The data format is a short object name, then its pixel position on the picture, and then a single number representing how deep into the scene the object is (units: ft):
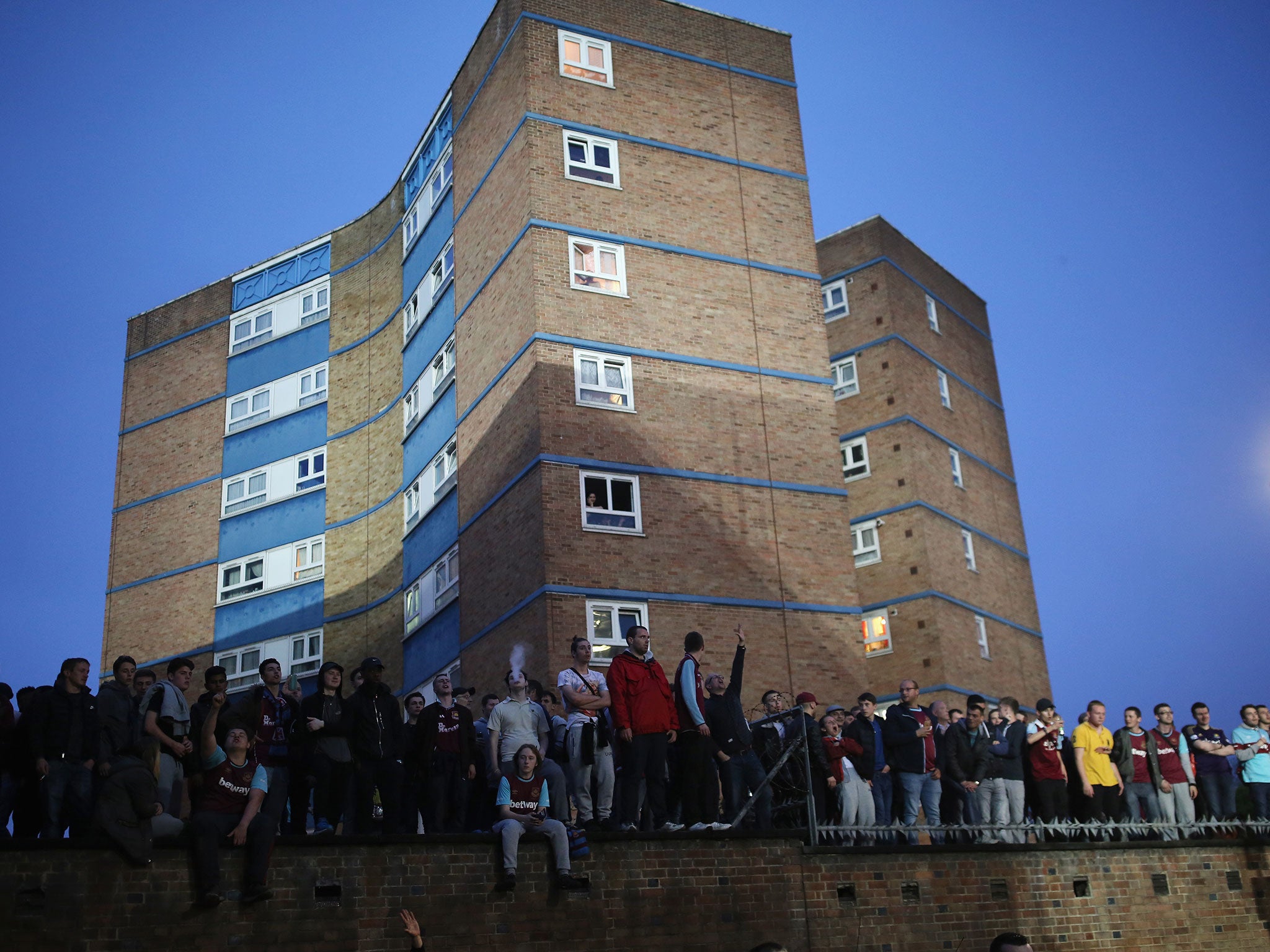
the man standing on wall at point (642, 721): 44.75
